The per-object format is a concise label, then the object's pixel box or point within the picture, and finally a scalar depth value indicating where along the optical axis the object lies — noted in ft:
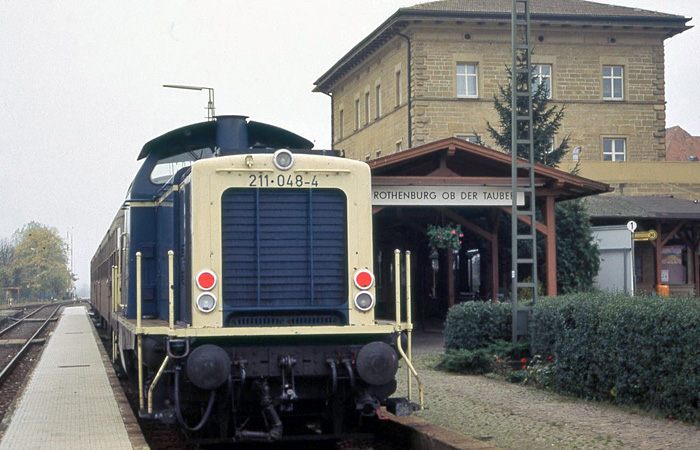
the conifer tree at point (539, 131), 94.89
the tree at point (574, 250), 83.61
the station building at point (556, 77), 136.05
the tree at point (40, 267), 353.10
